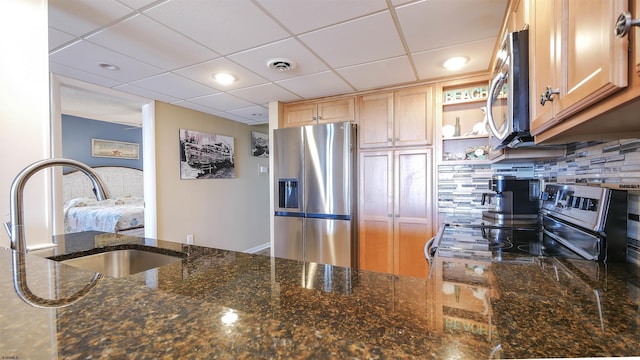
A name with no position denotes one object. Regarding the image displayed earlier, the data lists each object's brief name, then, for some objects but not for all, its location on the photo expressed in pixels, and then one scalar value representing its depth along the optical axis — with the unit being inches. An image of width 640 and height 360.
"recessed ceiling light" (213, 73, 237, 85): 94.8
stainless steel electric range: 38.9
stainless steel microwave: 41.3
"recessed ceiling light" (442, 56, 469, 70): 81.7
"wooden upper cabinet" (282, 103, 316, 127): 121.5
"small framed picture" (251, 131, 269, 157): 178.1
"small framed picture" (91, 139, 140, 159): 217.9
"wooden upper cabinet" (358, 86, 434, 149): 101.6
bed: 169.2
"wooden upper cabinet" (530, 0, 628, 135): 21.0
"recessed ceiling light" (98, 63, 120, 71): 86.0
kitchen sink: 47.3
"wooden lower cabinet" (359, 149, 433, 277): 101.4
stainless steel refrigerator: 106.3
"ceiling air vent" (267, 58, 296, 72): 82.6
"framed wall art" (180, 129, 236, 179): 135.6
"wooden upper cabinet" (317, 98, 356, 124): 113.8
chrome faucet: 31.2
